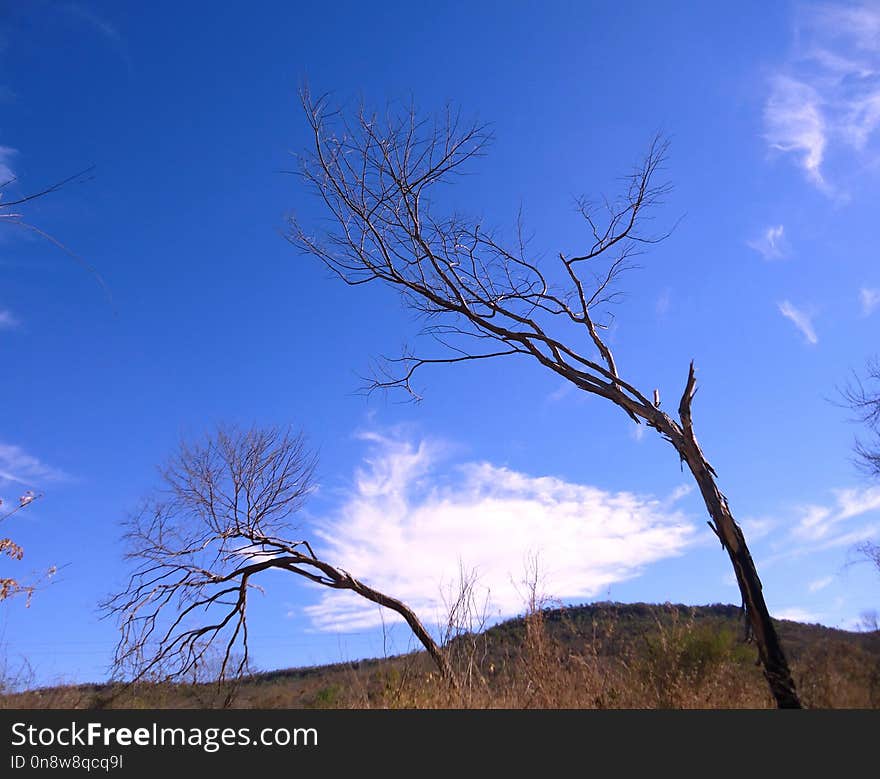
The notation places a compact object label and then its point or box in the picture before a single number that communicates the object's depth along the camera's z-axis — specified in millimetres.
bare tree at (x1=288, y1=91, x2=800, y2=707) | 6980
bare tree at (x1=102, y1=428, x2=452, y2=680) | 13430
